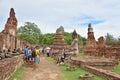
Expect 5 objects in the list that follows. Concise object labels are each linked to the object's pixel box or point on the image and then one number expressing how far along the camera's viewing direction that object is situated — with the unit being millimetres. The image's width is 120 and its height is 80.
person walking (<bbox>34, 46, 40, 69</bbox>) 6112
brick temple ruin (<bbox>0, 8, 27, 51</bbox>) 5954
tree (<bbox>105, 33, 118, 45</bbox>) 25228
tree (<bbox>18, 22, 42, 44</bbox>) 24373
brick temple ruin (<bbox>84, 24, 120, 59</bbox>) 9083
